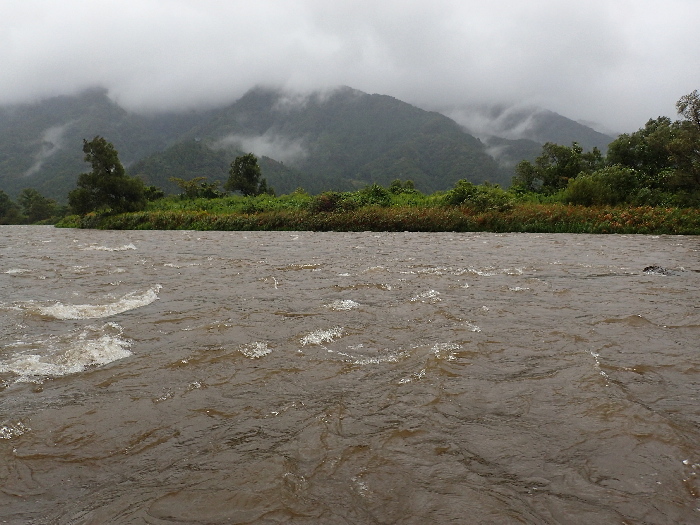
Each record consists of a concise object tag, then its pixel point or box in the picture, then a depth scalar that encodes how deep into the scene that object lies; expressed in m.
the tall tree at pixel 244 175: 55.03
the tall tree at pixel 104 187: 42.12
